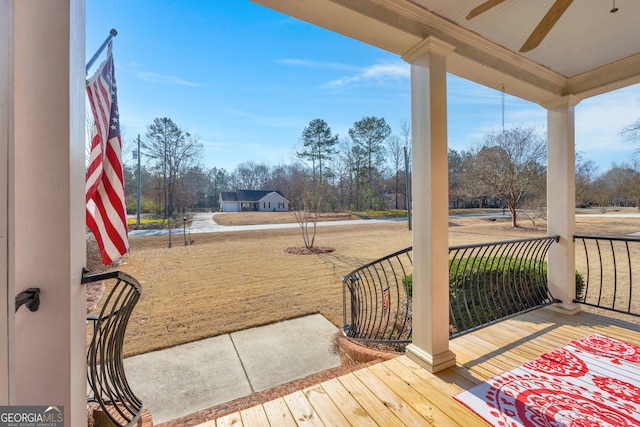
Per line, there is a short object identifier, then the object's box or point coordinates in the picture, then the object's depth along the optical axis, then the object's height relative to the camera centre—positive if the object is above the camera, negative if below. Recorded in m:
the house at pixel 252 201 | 35.53 +1.74
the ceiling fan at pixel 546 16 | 1.50 +1.19
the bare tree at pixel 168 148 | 17.44 +4.86
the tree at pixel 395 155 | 24.62 +5.73
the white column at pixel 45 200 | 1.06 +0.06
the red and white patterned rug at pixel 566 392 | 1.54 -1.23
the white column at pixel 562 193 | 2.97 +0.21
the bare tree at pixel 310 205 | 10.91 +0.36
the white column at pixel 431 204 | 2.01 +0.06
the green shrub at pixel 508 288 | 3.25 -0.99
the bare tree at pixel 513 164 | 13.58 +2.62
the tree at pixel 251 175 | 41.50 +6.21
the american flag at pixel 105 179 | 1.90 +0.27
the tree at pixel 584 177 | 15.57 +2.37
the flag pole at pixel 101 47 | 2.18 +1.48
